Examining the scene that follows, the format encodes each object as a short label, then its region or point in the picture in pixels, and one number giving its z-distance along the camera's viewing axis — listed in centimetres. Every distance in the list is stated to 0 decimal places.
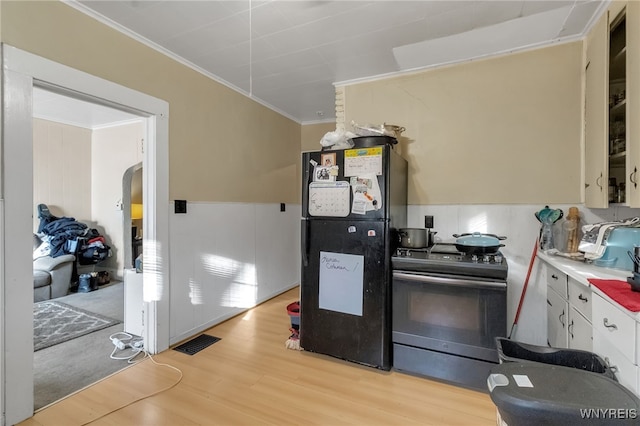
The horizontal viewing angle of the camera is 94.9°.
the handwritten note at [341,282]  223
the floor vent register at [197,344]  251
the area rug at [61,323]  270
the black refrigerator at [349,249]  216
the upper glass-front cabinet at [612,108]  157
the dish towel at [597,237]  172
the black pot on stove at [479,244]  206
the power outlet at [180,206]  260
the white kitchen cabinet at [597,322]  113
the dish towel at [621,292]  111
